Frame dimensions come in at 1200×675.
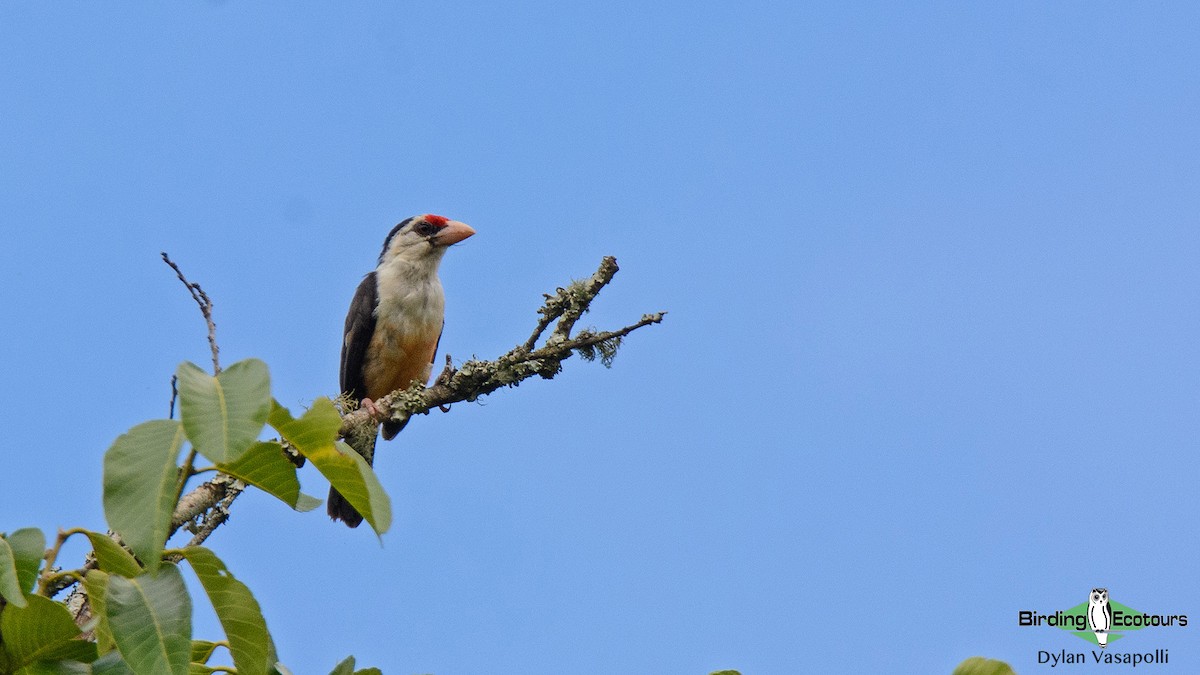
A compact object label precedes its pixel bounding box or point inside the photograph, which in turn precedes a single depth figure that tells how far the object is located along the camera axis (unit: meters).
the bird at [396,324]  13.80
